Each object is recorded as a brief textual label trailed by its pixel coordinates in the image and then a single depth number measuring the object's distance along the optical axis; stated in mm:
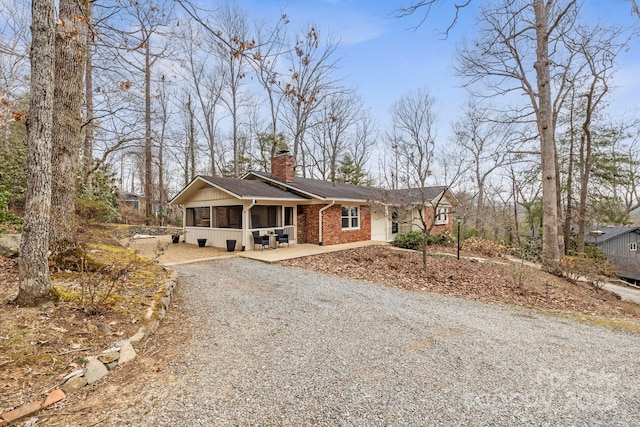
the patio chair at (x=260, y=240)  11141
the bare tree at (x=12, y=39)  7320
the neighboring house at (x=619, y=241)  17938
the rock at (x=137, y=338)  3199
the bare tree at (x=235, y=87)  17161
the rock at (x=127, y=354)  2883
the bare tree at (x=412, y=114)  20438
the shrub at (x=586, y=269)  8719
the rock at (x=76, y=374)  2471
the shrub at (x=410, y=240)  13531
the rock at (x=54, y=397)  2222
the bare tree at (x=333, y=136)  23359
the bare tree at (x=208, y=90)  21531
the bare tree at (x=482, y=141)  12484
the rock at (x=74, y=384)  2391
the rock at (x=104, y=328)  3239
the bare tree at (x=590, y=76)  10641
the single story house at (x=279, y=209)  11453
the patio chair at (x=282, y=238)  11711
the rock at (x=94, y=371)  2559
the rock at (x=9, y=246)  5473
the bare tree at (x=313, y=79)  18047
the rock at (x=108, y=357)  2768
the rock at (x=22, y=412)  2023
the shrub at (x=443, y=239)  15348
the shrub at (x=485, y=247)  14109
